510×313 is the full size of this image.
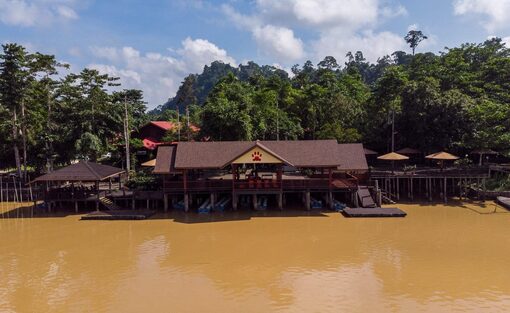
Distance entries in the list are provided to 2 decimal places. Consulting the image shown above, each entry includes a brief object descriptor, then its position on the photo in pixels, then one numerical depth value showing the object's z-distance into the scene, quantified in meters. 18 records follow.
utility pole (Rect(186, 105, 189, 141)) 47.76
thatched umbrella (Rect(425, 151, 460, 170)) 34.00
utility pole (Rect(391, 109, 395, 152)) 42.81
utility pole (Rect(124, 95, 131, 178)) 42.09
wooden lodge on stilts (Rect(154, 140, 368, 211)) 29.62
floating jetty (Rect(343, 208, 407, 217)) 27.75
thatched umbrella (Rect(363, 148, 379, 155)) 41.77
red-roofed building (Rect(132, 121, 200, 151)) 52.53
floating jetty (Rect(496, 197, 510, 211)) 30.28
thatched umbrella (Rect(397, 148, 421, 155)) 40.38
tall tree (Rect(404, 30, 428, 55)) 114.12
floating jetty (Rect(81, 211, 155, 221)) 28.18
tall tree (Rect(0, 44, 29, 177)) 36.58
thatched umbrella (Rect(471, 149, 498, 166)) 36.08
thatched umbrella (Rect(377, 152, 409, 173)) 35.00
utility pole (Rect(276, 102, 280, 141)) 44.62
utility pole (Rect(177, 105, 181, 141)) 46.88
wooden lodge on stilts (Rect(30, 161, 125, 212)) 29.31
